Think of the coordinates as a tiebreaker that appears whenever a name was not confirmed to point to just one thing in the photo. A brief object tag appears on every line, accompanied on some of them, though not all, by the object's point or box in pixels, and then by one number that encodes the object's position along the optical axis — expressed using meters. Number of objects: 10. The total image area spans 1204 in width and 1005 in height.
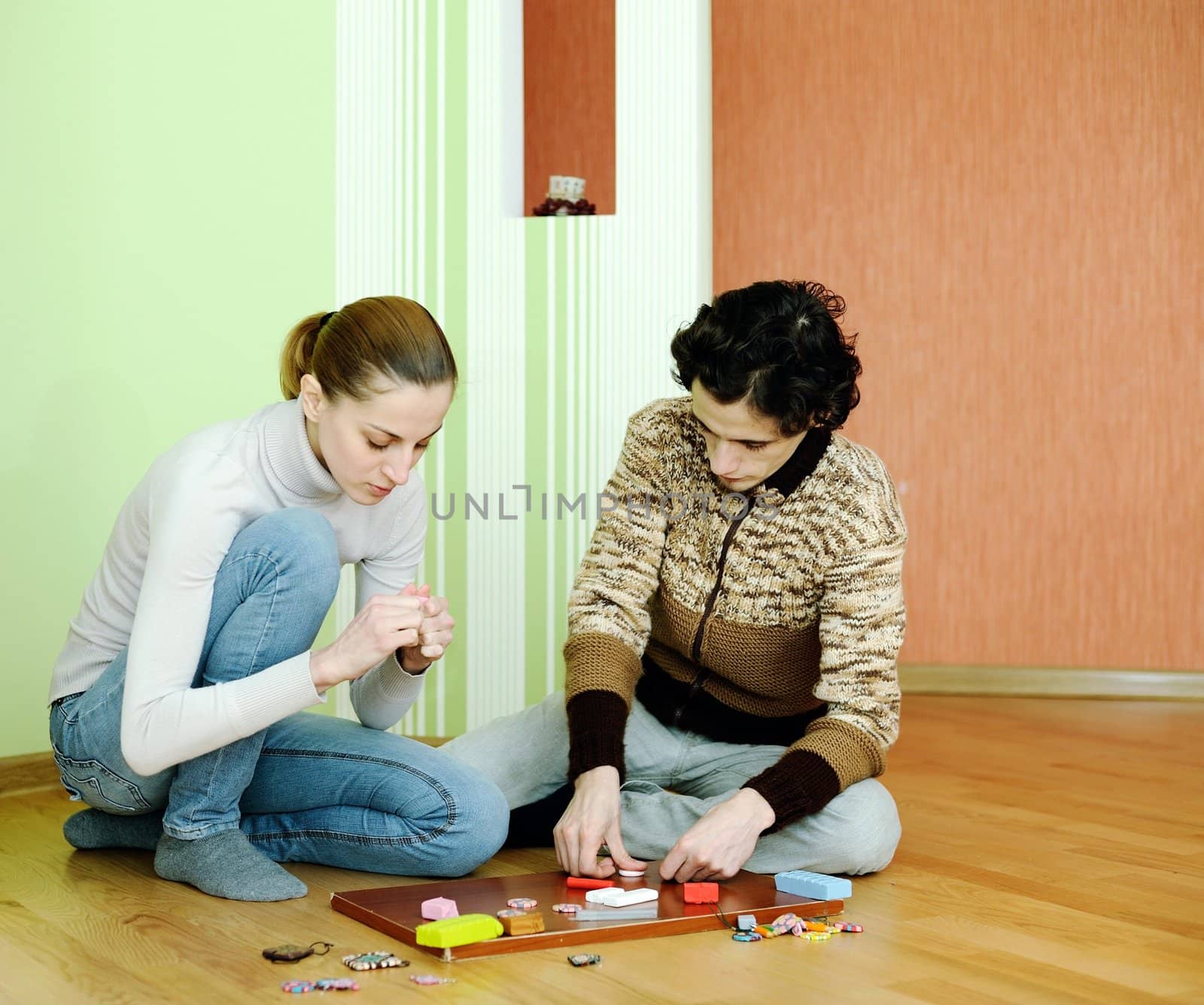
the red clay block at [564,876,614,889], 1.54
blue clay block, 1.54
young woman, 1.48
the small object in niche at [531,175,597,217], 2.88
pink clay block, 1.41
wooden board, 1.39
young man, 1.60
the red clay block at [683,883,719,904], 1.50
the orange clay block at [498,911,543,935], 1.37
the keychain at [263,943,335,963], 1.32
